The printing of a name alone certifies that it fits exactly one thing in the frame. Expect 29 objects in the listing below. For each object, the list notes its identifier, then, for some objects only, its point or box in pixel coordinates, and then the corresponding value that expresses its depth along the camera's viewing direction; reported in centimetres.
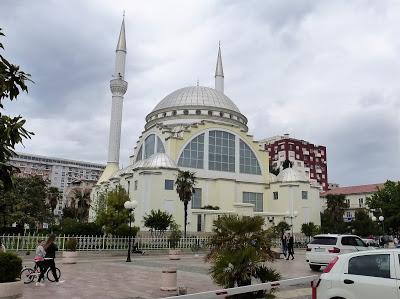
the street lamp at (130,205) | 2378
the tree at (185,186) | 3938
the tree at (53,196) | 6619
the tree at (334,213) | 5466
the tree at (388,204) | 5209
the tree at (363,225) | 5175
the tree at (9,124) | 600
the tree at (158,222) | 3903
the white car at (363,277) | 627
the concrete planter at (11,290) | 1001
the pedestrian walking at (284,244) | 2652
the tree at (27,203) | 4294
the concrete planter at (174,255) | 2512
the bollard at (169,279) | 1170
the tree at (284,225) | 4565
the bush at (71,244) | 2290
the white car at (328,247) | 1631
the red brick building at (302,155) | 10300
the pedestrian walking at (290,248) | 2612
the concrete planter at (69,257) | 2089
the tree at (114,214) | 3459
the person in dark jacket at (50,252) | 1293
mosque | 4612
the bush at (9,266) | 1023
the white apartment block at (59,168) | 16306
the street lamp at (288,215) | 4834
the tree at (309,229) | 4938
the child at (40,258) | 1264
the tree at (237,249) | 960
